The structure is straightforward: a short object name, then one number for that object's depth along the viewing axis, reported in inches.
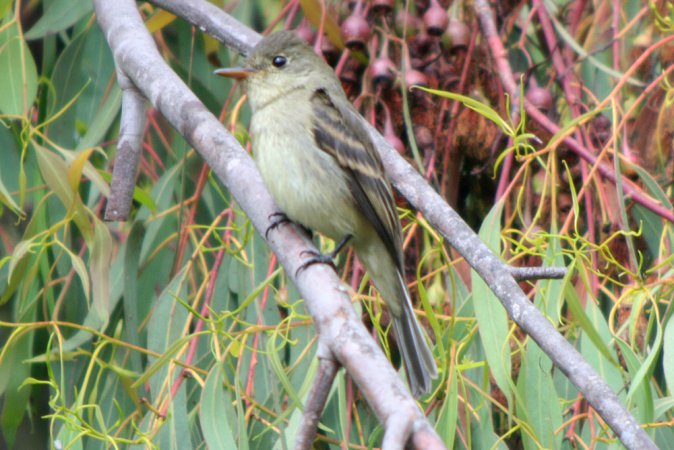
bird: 193.9
